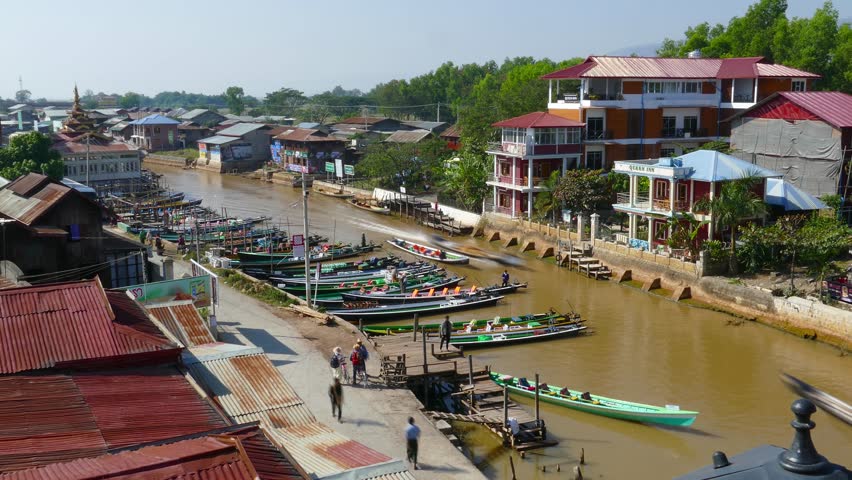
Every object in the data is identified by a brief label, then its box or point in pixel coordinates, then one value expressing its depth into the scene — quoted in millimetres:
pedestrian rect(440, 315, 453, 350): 21969
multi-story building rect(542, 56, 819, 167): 43188
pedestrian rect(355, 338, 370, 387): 18766
